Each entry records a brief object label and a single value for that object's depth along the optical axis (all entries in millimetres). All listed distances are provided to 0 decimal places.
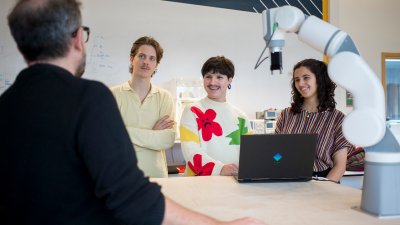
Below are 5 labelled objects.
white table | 1060
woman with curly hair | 1858
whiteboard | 4004
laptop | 1519
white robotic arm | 1130
